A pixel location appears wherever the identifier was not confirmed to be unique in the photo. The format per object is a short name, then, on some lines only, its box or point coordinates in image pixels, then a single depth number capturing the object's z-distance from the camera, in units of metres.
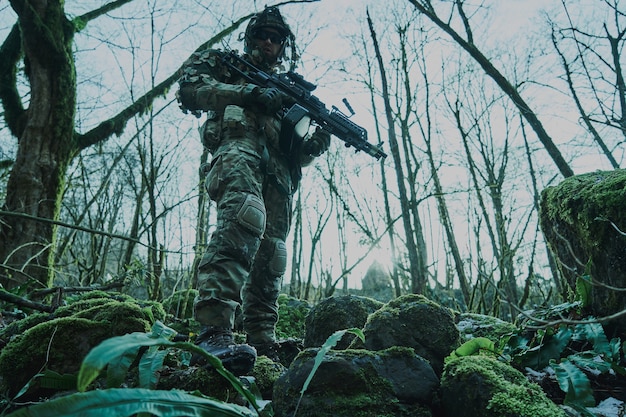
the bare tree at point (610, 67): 4.74
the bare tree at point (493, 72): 5.07
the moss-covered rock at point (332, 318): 2.60
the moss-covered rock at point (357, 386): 1.45
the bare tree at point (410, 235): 6.07
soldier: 2.15
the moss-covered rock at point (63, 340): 1.72
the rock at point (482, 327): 2.71
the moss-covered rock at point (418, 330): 2.11
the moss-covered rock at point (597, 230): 2.03
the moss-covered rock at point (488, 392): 1.36
